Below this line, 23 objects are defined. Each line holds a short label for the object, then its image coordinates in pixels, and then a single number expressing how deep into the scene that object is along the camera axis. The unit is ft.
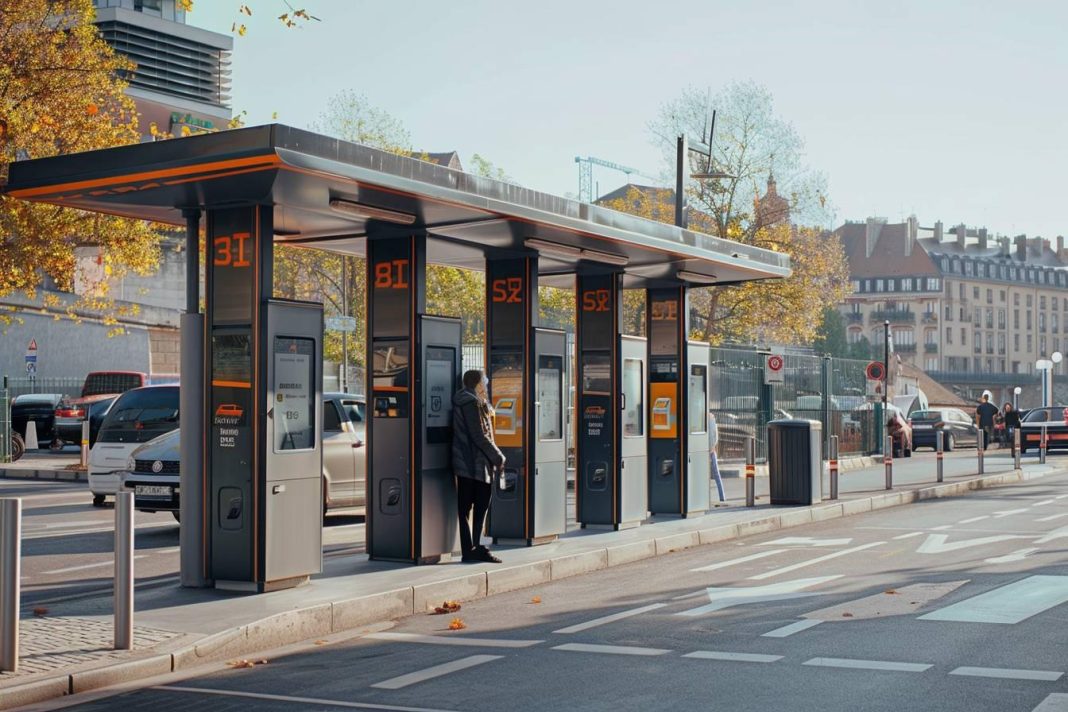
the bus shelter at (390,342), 34.19
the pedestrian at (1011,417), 113.19
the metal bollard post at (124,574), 27.89
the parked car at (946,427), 140.77
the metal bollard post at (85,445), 86.79
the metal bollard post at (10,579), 25.90
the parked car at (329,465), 52.47
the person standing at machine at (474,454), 41.37
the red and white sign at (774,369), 94.68
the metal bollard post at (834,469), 68.54
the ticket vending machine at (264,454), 35.29
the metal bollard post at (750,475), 64.59
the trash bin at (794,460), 64.85
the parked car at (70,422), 108.88
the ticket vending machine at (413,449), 41.04
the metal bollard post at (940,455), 83.87
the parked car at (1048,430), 128.18
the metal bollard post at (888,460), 77.20
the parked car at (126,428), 59.36
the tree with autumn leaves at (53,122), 74.49
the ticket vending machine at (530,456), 46.55
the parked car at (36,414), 114.83
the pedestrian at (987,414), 128.47
